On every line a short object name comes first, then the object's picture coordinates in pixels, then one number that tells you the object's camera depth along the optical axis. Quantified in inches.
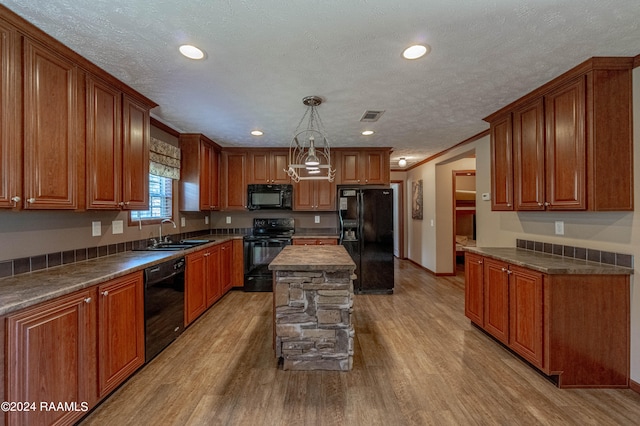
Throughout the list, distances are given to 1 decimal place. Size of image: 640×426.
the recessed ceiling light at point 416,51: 74.6
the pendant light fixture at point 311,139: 106.6
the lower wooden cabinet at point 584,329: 82.5
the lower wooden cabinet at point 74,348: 54.2
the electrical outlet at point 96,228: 99.9
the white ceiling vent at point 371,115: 123.6
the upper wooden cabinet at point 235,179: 195.6
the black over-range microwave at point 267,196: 191.8
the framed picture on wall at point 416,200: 246.6
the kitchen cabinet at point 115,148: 85.4
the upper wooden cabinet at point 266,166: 195.9
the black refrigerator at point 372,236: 179.0
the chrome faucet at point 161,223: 139.0
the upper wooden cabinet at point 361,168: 194.9
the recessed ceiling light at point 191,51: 74.3
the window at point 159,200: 135.6
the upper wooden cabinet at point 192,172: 160.9
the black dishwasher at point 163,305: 93.7
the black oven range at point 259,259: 180.2
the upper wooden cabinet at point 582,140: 83.0
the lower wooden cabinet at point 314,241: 181.5
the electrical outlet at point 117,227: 109.3
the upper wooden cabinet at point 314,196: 196.4
